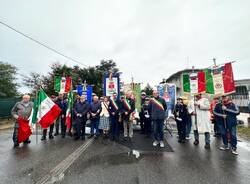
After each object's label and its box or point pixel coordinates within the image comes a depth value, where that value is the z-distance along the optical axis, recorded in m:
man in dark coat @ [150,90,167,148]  5.65
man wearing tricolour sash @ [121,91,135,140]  6.53
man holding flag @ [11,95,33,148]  5.86
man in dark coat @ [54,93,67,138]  7.25
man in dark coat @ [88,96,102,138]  6.97
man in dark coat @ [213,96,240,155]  5.03
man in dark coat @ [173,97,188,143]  6.41
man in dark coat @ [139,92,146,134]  8.18
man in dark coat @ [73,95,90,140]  6.76
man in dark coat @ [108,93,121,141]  6.62
